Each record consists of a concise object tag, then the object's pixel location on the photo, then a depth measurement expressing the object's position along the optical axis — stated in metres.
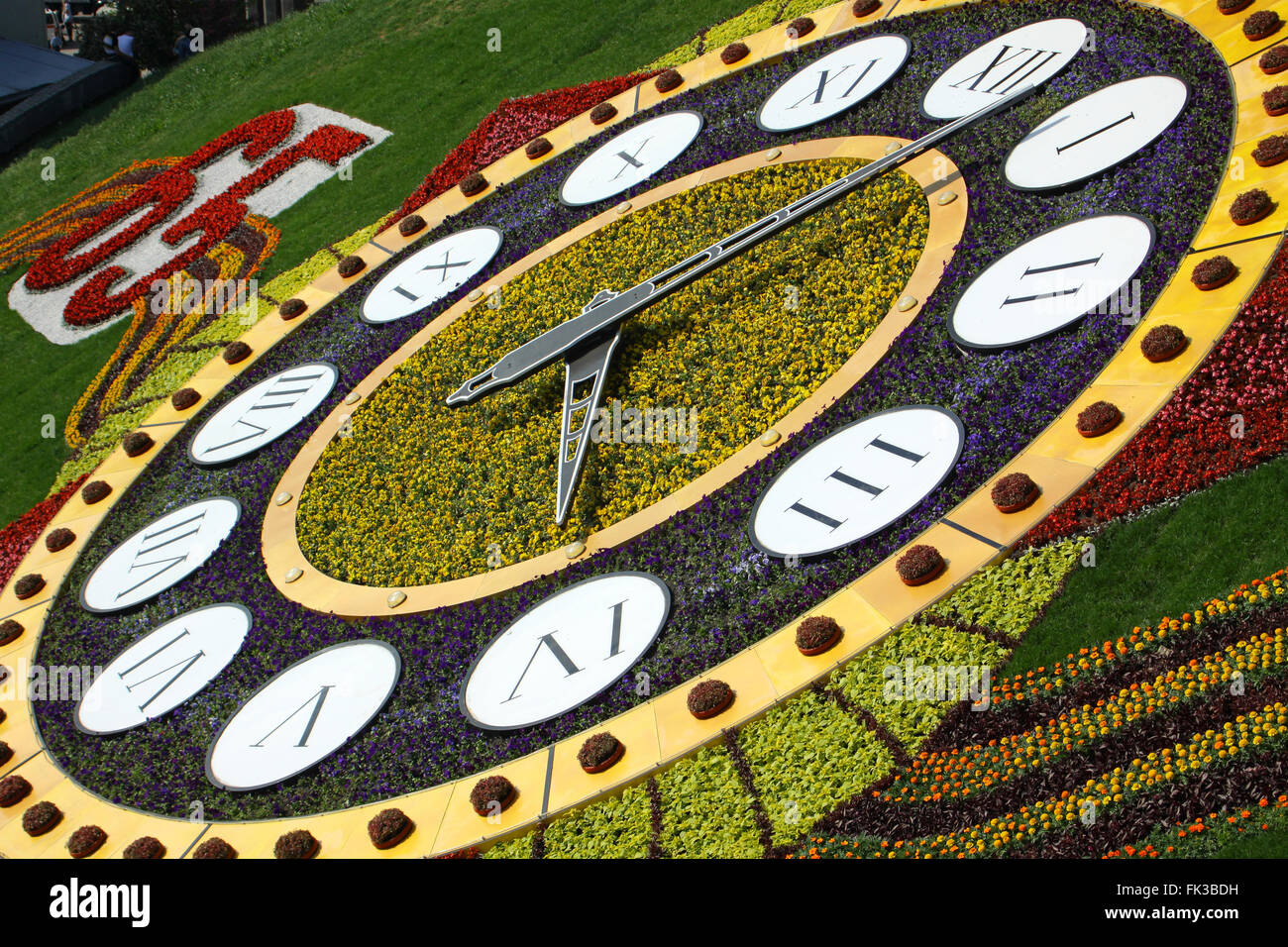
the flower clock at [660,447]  11.56
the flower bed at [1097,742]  8.52
